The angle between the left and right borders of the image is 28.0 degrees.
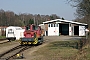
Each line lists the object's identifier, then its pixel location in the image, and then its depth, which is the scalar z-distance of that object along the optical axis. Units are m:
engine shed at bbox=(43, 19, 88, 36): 50.73
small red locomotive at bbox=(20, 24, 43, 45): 23.84
